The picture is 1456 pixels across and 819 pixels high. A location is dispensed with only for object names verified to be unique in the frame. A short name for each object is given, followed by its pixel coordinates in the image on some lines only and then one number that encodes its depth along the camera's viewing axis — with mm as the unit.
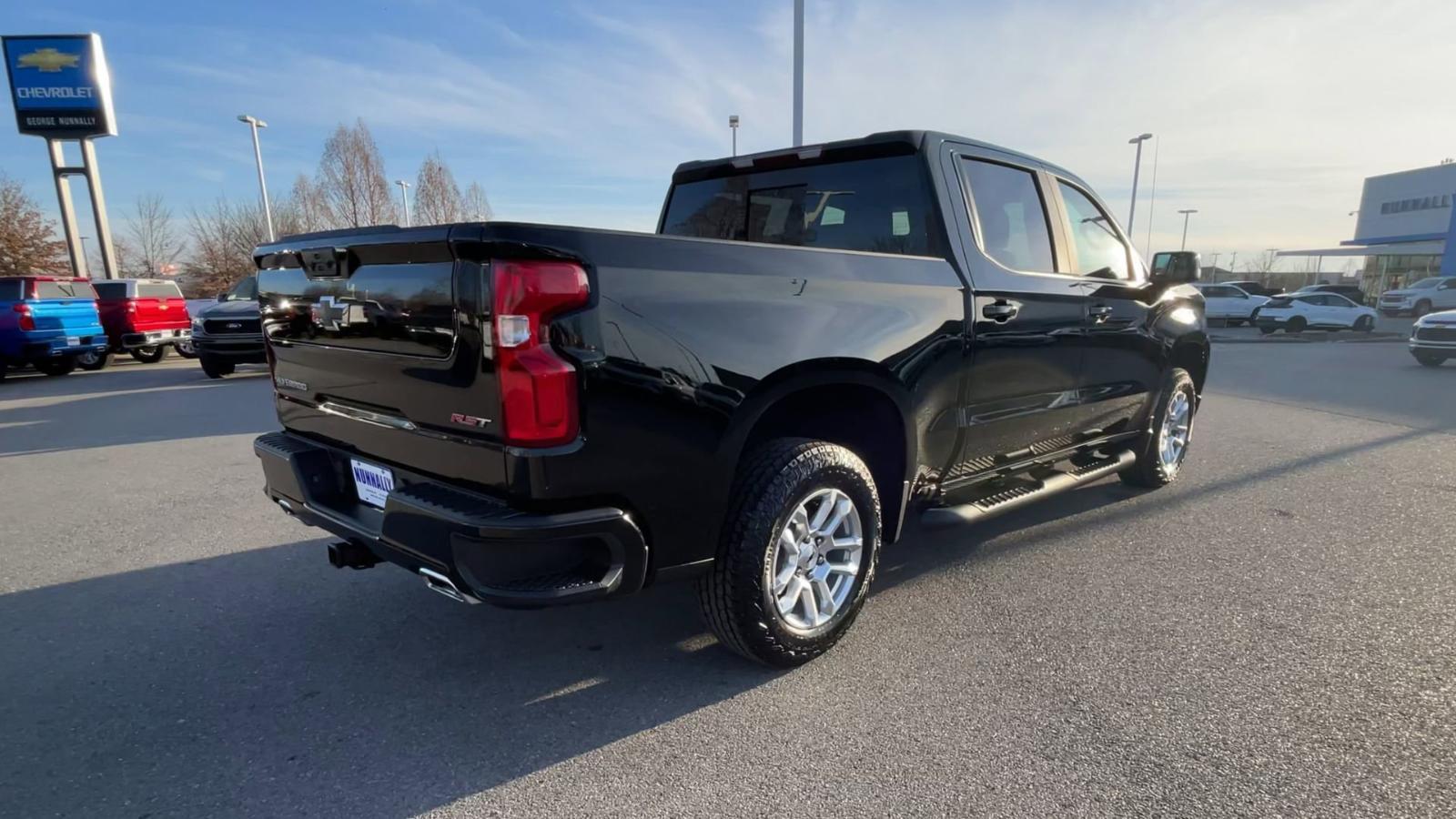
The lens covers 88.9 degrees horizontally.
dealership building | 42344
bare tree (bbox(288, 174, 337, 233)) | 32375
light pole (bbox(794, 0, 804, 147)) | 12438
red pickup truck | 14062
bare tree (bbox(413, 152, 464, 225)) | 32250
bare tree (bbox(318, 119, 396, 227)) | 31266
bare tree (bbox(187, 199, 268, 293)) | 36688
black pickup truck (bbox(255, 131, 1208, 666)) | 2088
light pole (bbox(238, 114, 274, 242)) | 27219
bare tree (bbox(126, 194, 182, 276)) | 42094
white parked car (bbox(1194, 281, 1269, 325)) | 28297
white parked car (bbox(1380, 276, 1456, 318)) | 28062
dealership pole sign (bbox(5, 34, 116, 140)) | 18828
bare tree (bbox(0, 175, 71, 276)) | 30406
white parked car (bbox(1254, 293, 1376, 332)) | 24453
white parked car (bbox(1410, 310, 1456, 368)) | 13047
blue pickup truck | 12094
